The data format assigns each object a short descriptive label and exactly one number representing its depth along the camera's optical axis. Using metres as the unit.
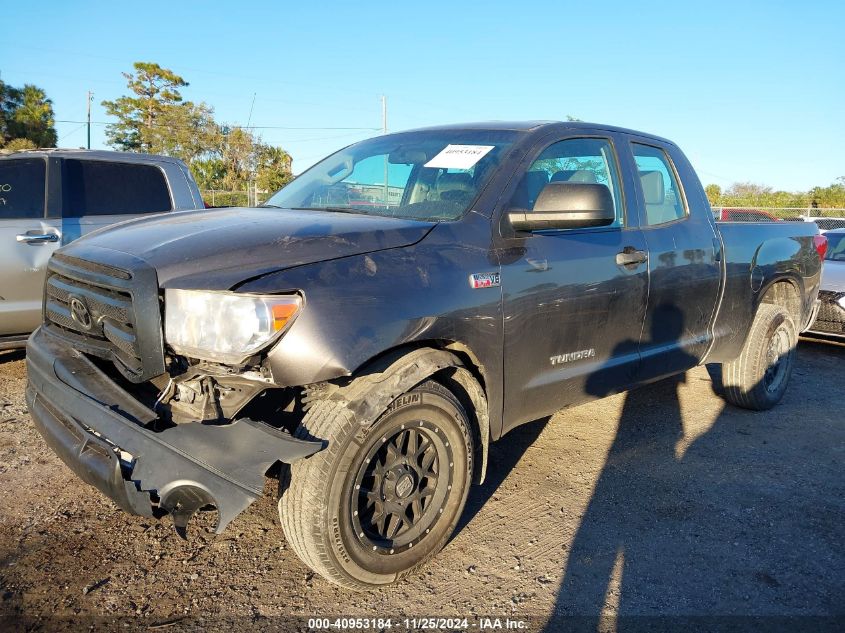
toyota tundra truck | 2.21
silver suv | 5.11
